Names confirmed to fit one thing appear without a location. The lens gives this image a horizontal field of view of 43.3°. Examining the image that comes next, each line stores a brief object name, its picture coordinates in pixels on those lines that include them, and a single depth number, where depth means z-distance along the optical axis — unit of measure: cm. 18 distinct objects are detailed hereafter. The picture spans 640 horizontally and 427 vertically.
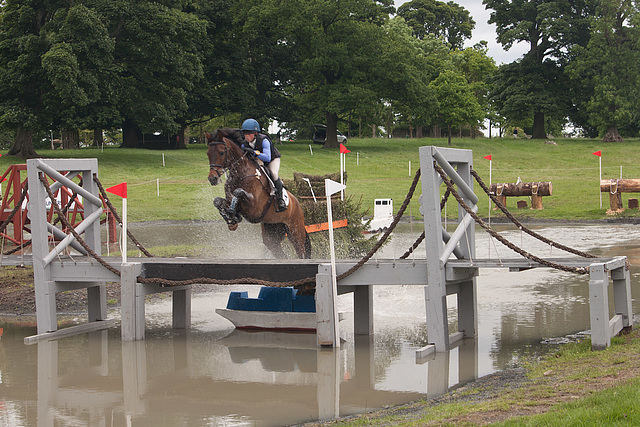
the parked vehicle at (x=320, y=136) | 6594
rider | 1388
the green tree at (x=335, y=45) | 5619
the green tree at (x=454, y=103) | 6419
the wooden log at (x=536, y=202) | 3453
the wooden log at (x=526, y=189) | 3384
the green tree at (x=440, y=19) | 9881
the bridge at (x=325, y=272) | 1146
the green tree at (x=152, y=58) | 4509
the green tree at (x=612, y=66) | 6253
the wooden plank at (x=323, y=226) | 1667
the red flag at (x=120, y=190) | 1333
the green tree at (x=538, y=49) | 6694
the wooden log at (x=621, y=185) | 3003
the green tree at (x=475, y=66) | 8469
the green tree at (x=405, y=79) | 5738
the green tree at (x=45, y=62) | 4091
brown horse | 1318
